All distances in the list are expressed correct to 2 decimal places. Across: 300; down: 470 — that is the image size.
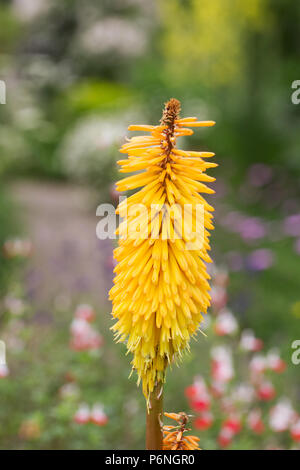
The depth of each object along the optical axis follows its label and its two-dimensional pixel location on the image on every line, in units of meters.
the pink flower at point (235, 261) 5.39
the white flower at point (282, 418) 2.97
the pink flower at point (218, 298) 3.71
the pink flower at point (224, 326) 3.35
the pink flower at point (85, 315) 3.47
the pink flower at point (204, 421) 2.96
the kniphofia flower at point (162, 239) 1.38
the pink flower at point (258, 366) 3.28
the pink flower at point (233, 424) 2.87
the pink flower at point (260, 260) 5.05
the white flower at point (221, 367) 3.12
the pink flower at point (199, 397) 2.97
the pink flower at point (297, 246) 5.59
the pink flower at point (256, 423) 3.02
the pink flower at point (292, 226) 6.12
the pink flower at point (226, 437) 2.85
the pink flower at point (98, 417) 2.76
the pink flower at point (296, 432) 2.79
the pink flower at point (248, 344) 3.29
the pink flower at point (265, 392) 3.20
